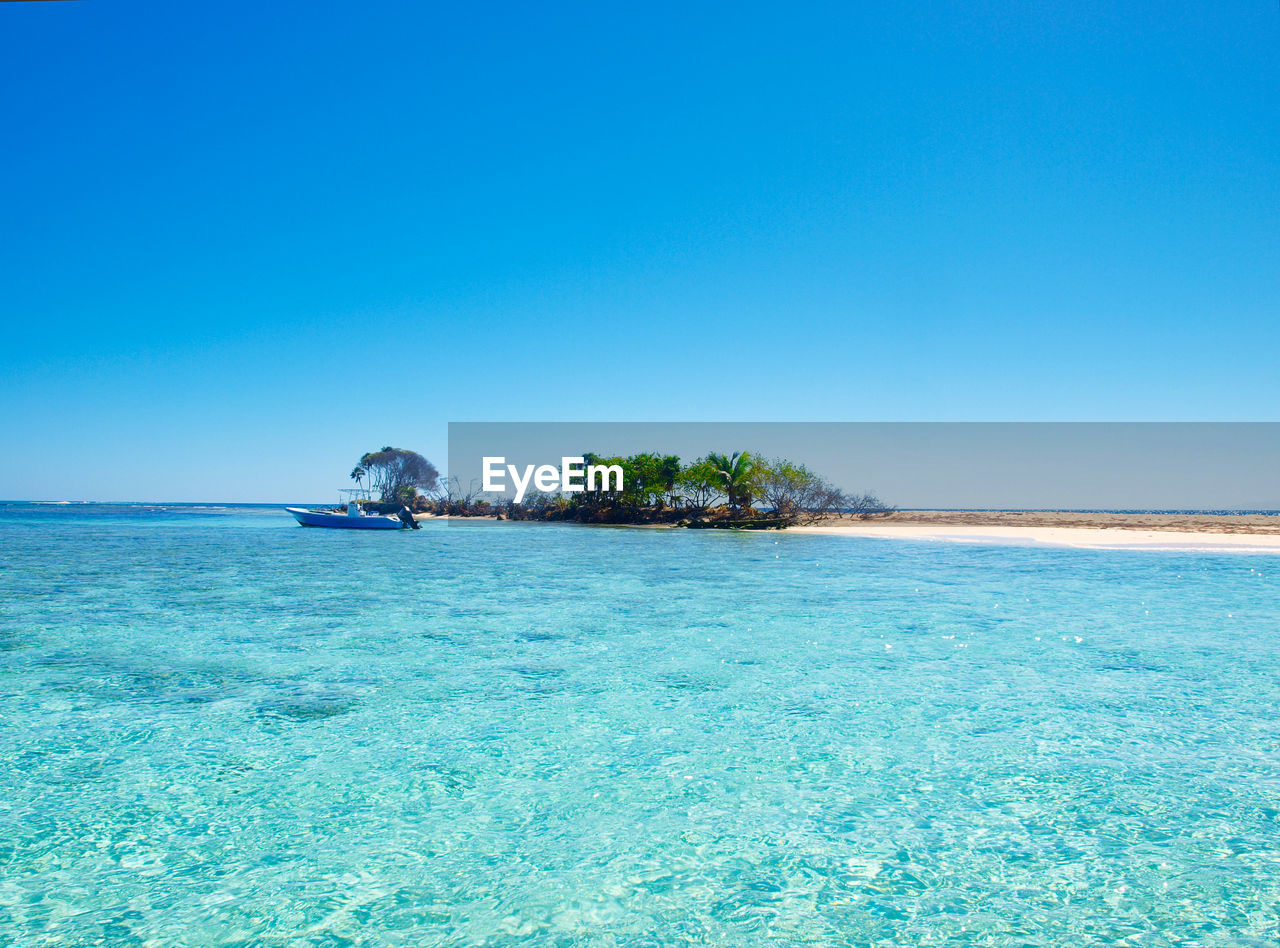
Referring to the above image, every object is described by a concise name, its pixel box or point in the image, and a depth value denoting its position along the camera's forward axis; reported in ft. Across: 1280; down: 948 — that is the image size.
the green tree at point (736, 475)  176.55
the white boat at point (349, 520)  164.86
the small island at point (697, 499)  176.96
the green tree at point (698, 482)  185.88
